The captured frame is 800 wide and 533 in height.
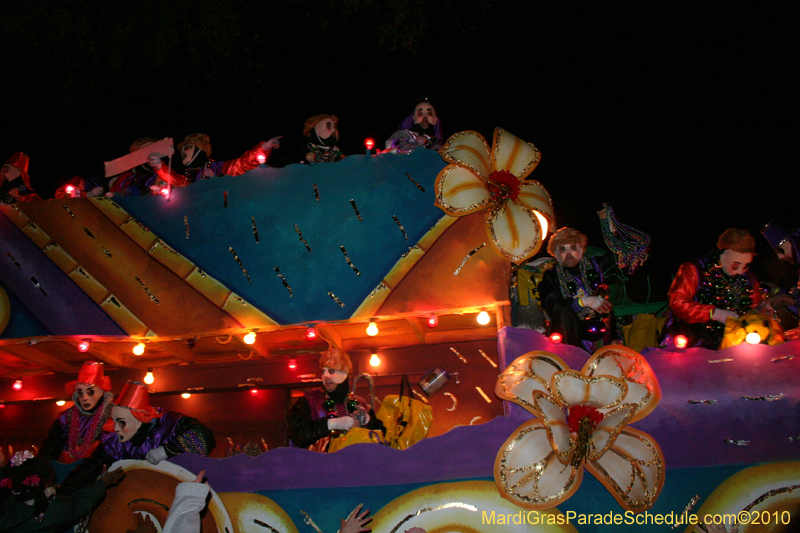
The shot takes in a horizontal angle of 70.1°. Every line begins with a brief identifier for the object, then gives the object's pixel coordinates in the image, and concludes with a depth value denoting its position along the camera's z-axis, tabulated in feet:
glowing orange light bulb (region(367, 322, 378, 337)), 15.49
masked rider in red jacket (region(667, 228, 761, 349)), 14.52
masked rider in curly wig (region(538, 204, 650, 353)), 14.26
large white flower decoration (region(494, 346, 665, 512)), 11.71
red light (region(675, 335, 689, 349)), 13.89
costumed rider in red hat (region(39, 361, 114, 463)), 15.48
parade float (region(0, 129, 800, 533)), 12.07
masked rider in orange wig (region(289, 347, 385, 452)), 14.66
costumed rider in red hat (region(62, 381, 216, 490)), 14.40
